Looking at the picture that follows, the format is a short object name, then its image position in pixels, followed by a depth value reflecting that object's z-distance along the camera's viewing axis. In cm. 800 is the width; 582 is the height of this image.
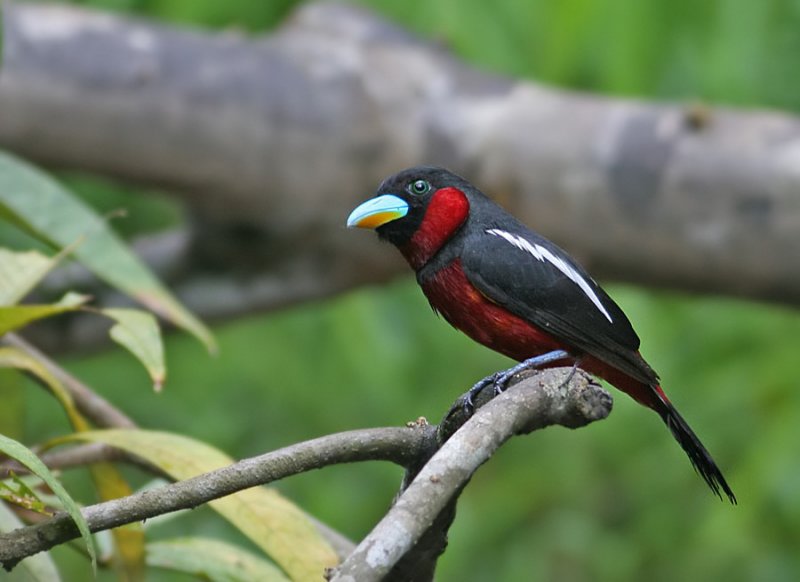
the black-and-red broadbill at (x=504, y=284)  536
